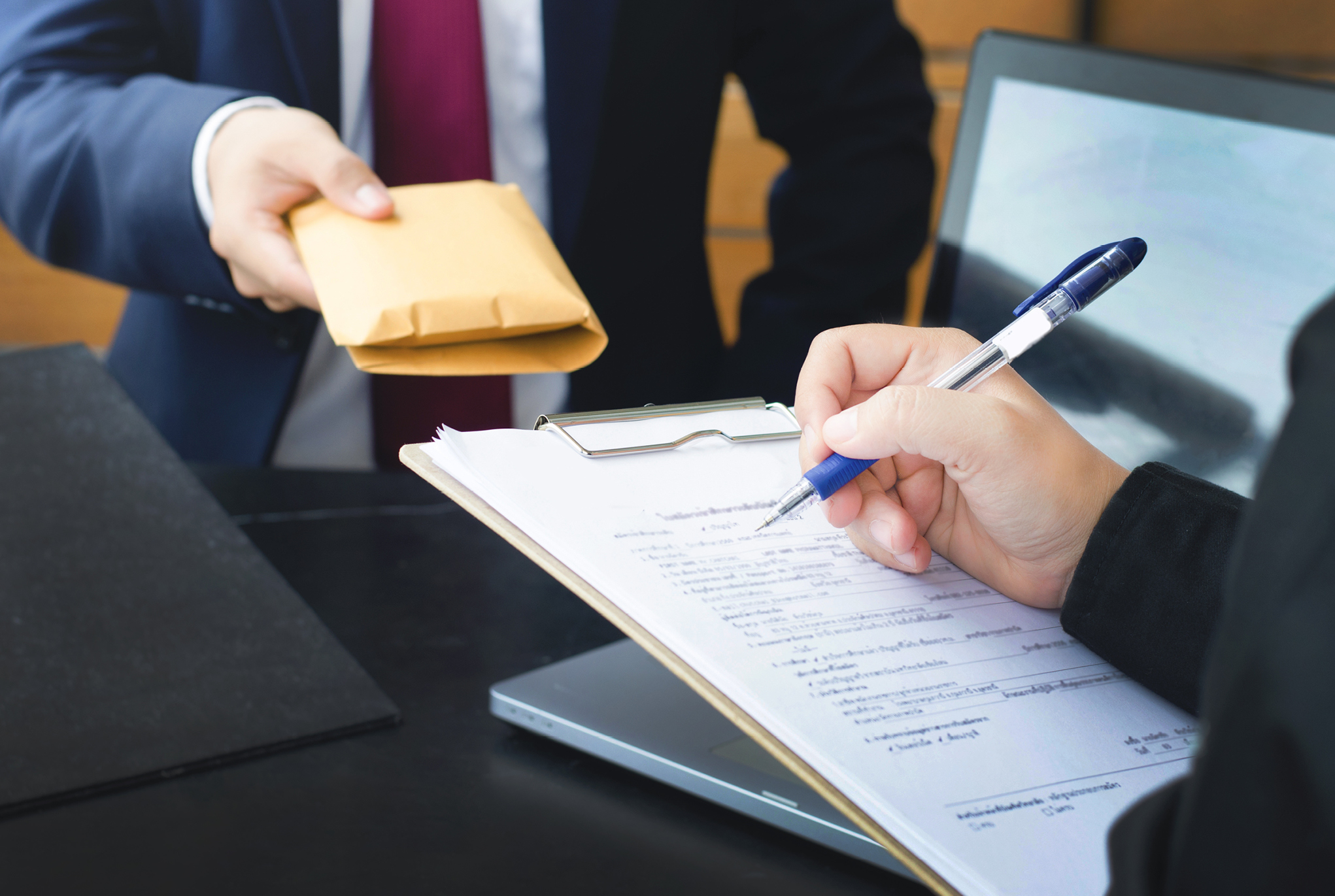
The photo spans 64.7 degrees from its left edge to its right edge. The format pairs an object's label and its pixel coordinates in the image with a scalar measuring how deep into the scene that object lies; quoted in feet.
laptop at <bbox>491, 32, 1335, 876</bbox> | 1.61
